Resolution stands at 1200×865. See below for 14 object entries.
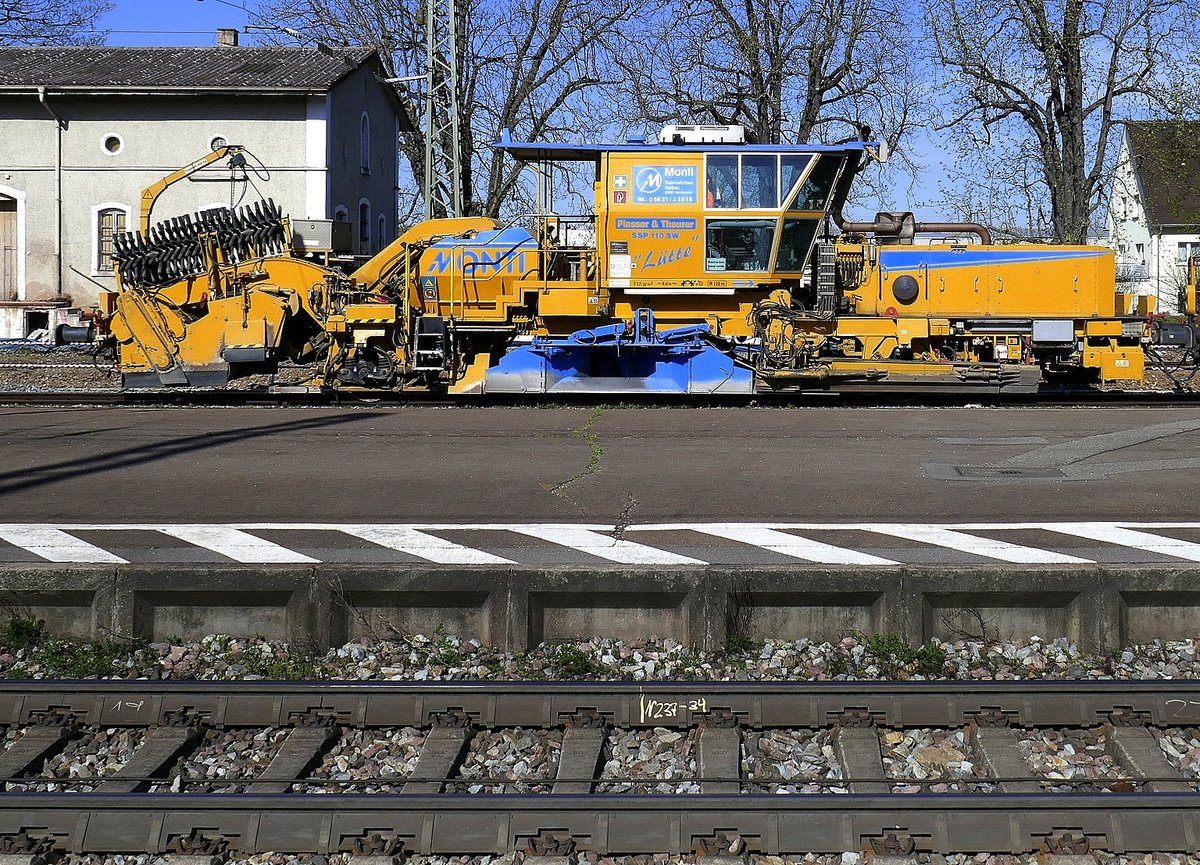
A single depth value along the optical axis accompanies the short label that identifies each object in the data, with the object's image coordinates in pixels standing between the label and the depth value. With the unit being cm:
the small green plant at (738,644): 686
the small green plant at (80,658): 672
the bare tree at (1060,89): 3522
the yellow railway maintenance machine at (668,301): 1672
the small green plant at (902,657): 667
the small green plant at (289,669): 664
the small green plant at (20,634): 702
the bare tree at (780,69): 3766
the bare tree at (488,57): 4447
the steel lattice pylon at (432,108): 2846
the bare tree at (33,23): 4444
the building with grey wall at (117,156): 3241
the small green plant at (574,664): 669
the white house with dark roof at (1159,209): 2989
